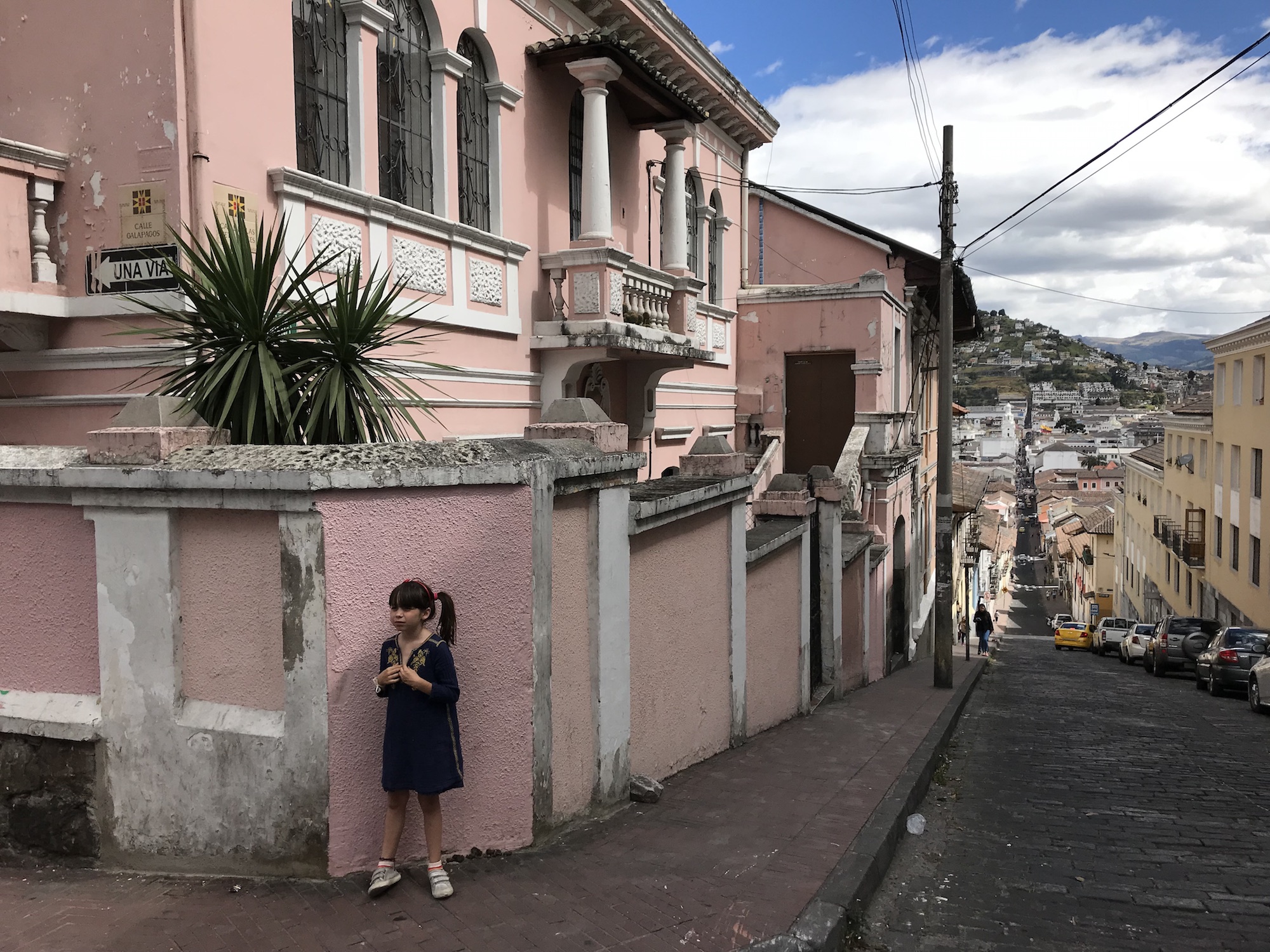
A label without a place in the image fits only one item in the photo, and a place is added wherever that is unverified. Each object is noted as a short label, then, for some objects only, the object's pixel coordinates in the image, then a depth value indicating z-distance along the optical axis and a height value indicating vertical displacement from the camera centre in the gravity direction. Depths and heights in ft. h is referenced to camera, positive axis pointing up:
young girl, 13.62 -4.23
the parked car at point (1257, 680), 47.96 -13.04
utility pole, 49.19 -2.42
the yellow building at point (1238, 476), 94.32 -5.84
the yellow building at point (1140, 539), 146.30 -19.77
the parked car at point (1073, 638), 141.69 -31.74
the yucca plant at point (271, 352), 17.13 +1.34
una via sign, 22.27 +3.60
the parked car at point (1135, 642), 96.22 -22.44
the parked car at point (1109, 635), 120.57 -26.86
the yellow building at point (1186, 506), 114.83 -10.92
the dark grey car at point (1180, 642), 74.23 -17.06
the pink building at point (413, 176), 22.56 +7.23
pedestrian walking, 101.40 -21.61
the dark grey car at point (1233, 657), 57.16 -14.14
